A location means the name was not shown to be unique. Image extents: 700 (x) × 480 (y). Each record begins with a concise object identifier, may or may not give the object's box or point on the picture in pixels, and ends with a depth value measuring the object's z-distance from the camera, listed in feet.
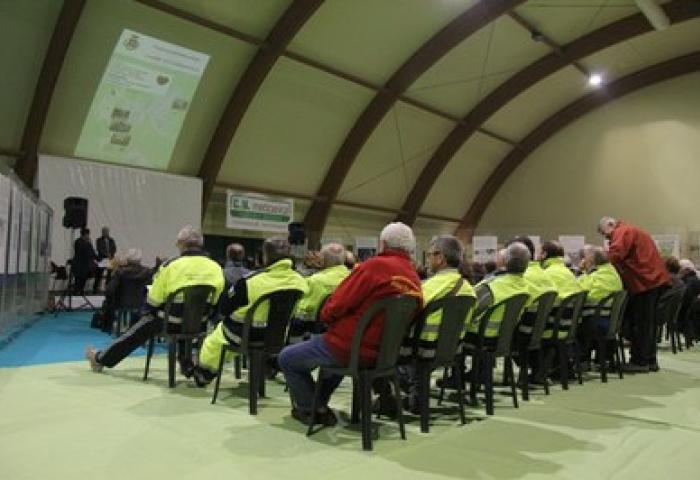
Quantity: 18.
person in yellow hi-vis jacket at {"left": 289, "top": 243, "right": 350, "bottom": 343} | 15.39
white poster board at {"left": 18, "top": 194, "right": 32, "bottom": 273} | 23.20
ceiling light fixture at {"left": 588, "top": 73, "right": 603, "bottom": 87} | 52.85
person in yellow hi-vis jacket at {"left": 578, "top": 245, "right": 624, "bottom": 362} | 18.15
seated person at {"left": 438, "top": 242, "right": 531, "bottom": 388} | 13.88
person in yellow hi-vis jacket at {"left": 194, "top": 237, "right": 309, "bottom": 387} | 12.84
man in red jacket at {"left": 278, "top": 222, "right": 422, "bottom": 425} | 10.51
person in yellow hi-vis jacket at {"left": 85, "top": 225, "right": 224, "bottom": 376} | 14.87
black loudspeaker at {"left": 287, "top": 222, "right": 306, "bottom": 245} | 42.70
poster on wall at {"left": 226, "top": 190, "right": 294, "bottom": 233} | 45.88
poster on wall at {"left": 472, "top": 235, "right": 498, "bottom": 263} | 54.39
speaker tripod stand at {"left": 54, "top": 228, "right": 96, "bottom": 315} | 34.04
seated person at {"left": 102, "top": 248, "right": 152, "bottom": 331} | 23.26
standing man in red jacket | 19.44
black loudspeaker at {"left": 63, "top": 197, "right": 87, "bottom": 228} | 32.71
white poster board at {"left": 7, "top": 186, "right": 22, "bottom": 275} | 20.63
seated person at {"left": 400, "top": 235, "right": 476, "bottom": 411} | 11.68
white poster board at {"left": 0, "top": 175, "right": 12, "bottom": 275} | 18.60
